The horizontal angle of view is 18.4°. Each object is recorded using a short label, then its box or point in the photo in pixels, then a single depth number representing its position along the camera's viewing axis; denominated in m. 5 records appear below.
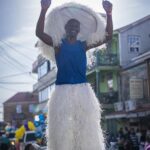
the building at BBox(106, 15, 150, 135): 26.12
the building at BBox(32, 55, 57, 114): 40.90
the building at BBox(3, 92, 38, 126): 68.88
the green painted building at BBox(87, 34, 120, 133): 30.50
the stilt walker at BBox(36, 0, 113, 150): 3.58
